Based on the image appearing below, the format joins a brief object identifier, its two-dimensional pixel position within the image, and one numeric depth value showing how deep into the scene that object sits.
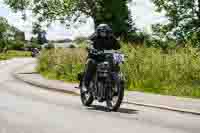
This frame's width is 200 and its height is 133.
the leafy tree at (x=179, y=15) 53.78
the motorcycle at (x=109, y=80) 13.48
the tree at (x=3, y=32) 126.03
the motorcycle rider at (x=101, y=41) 14.07
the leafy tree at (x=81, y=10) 64.19
